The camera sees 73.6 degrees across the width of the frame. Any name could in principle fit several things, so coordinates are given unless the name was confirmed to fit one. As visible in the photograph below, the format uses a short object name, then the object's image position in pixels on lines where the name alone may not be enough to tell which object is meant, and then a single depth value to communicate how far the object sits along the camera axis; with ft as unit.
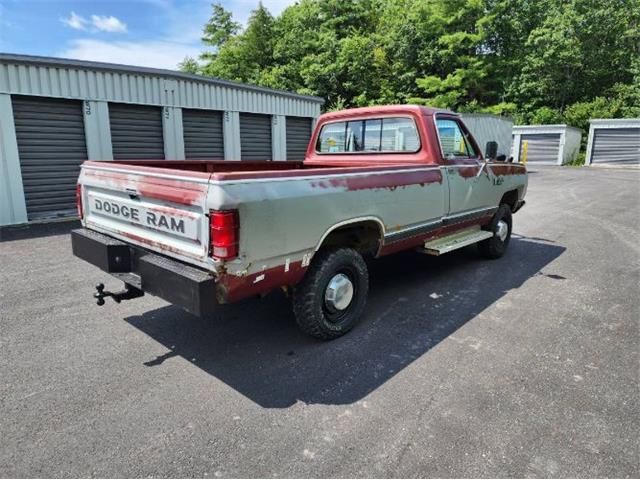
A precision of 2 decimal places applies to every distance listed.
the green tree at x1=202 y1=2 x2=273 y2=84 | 130.00
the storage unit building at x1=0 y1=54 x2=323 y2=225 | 29.27
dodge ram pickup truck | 9.45
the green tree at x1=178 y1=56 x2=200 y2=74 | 171.83
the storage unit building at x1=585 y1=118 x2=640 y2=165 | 89.56
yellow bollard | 85.12
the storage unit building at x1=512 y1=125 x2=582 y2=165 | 97.66
